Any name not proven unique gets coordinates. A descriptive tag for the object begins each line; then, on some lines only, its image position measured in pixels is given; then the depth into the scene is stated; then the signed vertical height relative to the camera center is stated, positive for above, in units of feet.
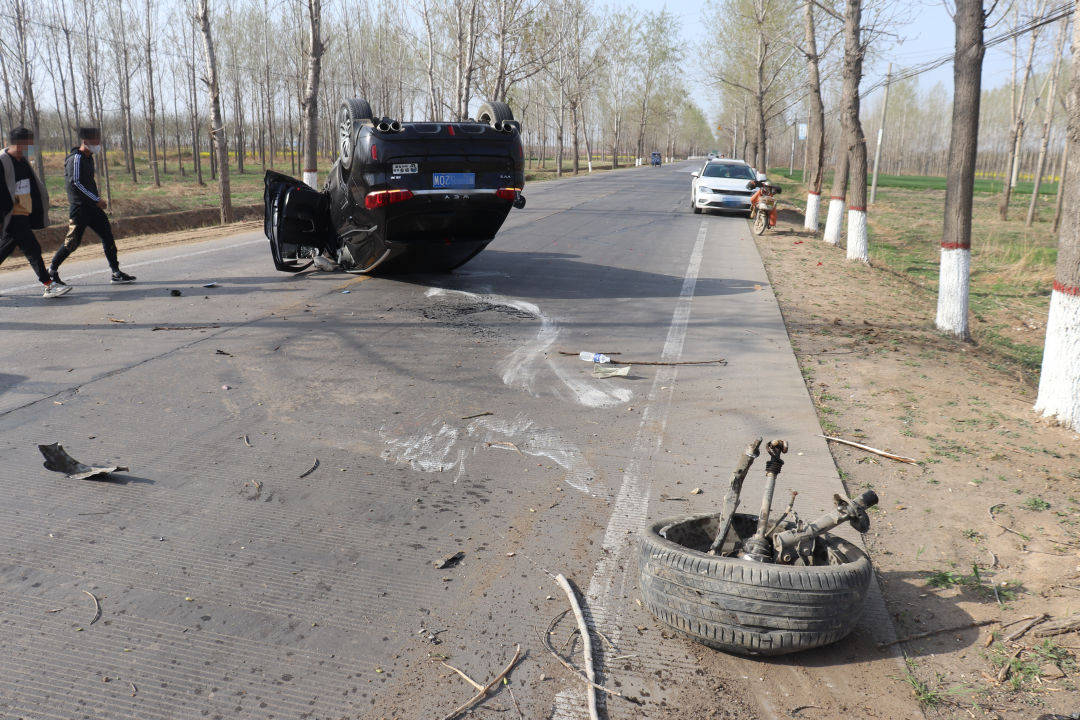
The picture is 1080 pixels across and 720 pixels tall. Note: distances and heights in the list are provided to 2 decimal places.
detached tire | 9.30 -4.74
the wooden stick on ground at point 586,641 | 8.71 -5.38
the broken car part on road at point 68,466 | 13.93 -4.72
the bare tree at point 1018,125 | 95.09 +10.48
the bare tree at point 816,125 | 64.18 +7.39
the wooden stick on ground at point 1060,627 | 10.15 -5.45
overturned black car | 27.14 +0.54
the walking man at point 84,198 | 30.19 +0.22
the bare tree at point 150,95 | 108.68 +15.49
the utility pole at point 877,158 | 105.75 +6.74
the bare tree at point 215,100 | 61.57 +8.37
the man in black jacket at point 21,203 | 27.89 +0.02
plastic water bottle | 22.43 -4.36
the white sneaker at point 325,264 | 34.42 -2.60
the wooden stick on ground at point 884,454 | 16.01 -5.12
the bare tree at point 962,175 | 29.50 +1.18
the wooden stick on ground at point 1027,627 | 10.11 -5.48
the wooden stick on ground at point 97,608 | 9.95 -5.18
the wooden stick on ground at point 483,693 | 8.53 -5.44
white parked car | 71.97 +1.52
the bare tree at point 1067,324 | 18.56 -2.83
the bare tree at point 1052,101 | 94.28 +13.40
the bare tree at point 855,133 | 47.39 +4.81
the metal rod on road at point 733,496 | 10.26 -3.92
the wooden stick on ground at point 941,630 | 10.12 -5.56
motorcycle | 58.23 -0.10
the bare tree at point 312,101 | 68.54 +9.22
